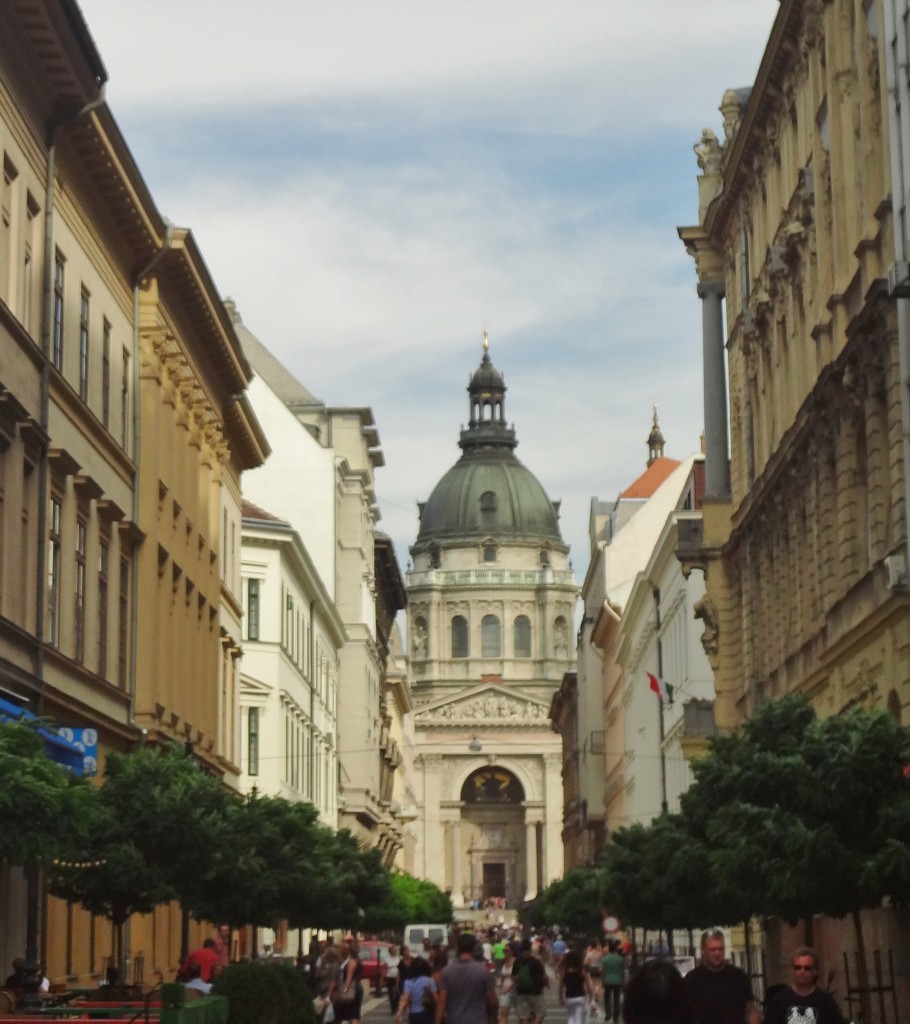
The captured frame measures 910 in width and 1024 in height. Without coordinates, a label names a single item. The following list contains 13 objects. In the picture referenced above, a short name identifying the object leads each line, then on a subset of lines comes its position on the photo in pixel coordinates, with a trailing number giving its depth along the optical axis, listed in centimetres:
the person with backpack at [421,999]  2795
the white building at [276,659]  6372
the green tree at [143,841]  2800
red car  6700
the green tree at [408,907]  7950
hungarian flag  6041
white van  7875
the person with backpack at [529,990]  3062
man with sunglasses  1395
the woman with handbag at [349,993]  3212
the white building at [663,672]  6425
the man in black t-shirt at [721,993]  1491
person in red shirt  2462
